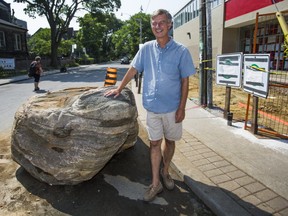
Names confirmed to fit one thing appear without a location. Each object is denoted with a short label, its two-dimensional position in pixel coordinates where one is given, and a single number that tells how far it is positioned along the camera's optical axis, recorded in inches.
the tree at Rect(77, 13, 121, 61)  1899.2
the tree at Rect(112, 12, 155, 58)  1640.4
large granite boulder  97.1
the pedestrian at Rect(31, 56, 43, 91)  406.9
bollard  170.5
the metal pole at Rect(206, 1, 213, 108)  217.5
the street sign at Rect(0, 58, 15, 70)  698.9
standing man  91.1
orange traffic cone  237.4
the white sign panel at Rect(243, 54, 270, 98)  137.9
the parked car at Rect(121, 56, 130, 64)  1599.4
